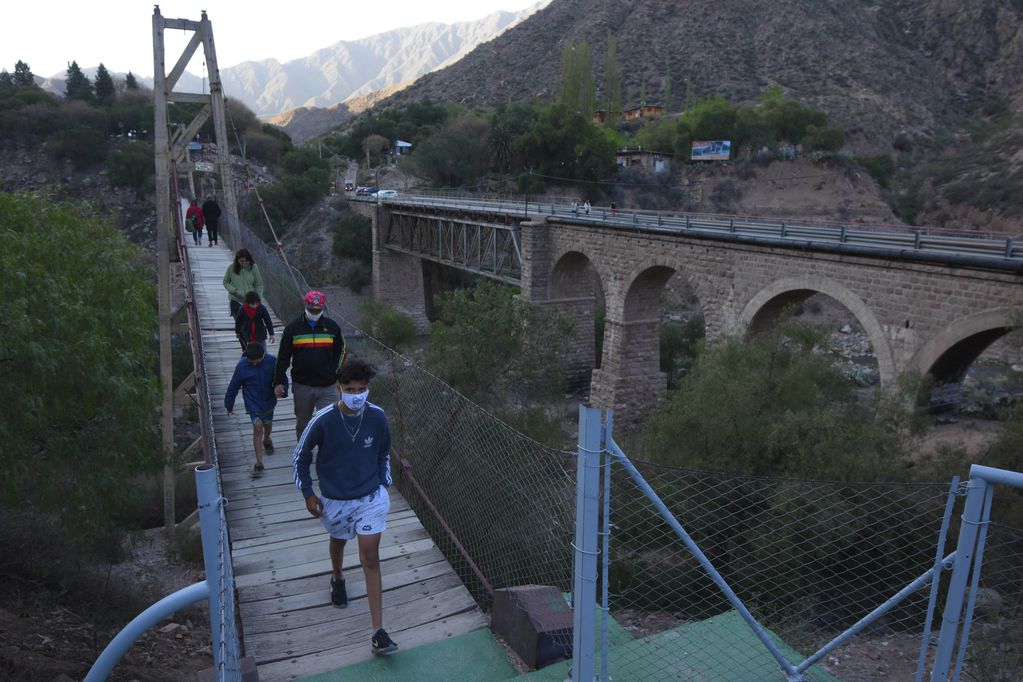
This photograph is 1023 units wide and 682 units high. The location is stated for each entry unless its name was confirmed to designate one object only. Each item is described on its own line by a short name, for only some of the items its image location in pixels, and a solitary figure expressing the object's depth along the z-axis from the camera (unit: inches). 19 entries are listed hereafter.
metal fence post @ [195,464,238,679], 92.4
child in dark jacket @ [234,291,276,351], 269.7
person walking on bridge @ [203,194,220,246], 657.6
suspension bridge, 104.7
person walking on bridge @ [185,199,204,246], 680.7
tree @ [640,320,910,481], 426.3
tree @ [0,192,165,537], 288.7
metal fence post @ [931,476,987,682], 99.1
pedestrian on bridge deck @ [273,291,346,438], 208.4
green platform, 142.3
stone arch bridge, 515.2
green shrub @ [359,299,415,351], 1261.1
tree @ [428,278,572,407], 747.4
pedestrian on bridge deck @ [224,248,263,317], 296.7
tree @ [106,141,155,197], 1884.8
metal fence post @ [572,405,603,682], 103.8
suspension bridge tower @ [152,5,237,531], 388.8
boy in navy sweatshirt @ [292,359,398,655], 146.6
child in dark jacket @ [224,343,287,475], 232.2
